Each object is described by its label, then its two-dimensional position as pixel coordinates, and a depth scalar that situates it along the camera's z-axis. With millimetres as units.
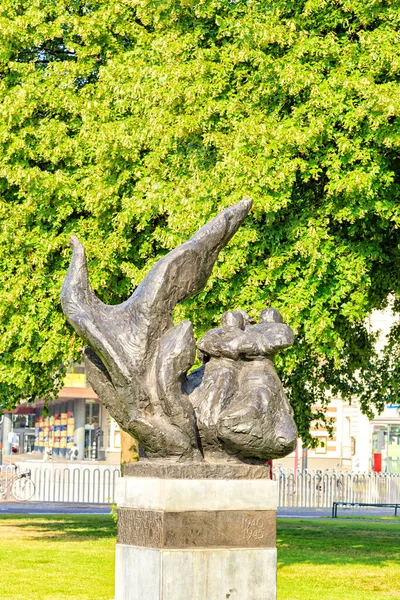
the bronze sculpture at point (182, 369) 12344
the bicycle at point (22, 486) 41094
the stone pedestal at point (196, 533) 11883
